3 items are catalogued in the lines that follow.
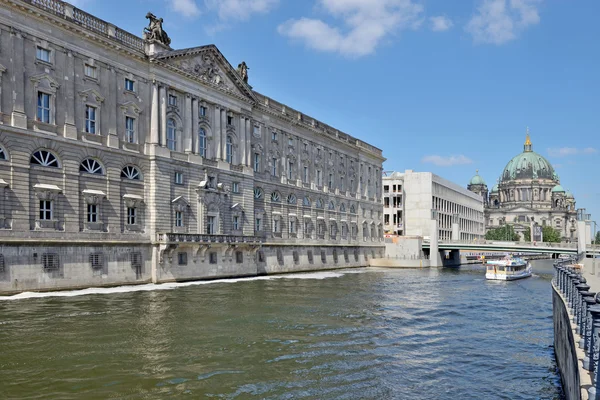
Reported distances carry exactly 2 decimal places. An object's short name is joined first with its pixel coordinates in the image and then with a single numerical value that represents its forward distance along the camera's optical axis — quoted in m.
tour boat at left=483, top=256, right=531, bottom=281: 73.88
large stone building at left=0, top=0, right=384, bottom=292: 41.84
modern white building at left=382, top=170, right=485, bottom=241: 128.62
